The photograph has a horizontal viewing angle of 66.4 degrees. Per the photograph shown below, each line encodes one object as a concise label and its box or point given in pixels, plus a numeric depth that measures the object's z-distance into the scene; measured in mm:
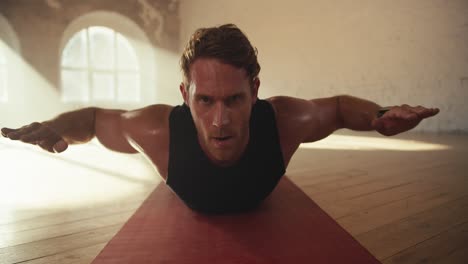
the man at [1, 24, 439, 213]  1262
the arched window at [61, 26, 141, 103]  6551
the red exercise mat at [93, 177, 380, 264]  1136
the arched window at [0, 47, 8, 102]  5691
